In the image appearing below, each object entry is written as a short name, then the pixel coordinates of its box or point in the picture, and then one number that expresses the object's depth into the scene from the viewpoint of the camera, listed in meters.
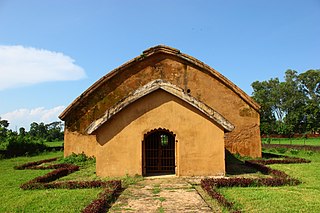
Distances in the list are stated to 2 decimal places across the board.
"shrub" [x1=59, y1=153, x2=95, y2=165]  18.12
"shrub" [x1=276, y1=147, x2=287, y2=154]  25.34
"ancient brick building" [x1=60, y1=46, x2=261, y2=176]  12.34
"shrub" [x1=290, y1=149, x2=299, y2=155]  23.87
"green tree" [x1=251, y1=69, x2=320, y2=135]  59.62
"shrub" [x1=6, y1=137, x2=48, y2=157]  26.58
